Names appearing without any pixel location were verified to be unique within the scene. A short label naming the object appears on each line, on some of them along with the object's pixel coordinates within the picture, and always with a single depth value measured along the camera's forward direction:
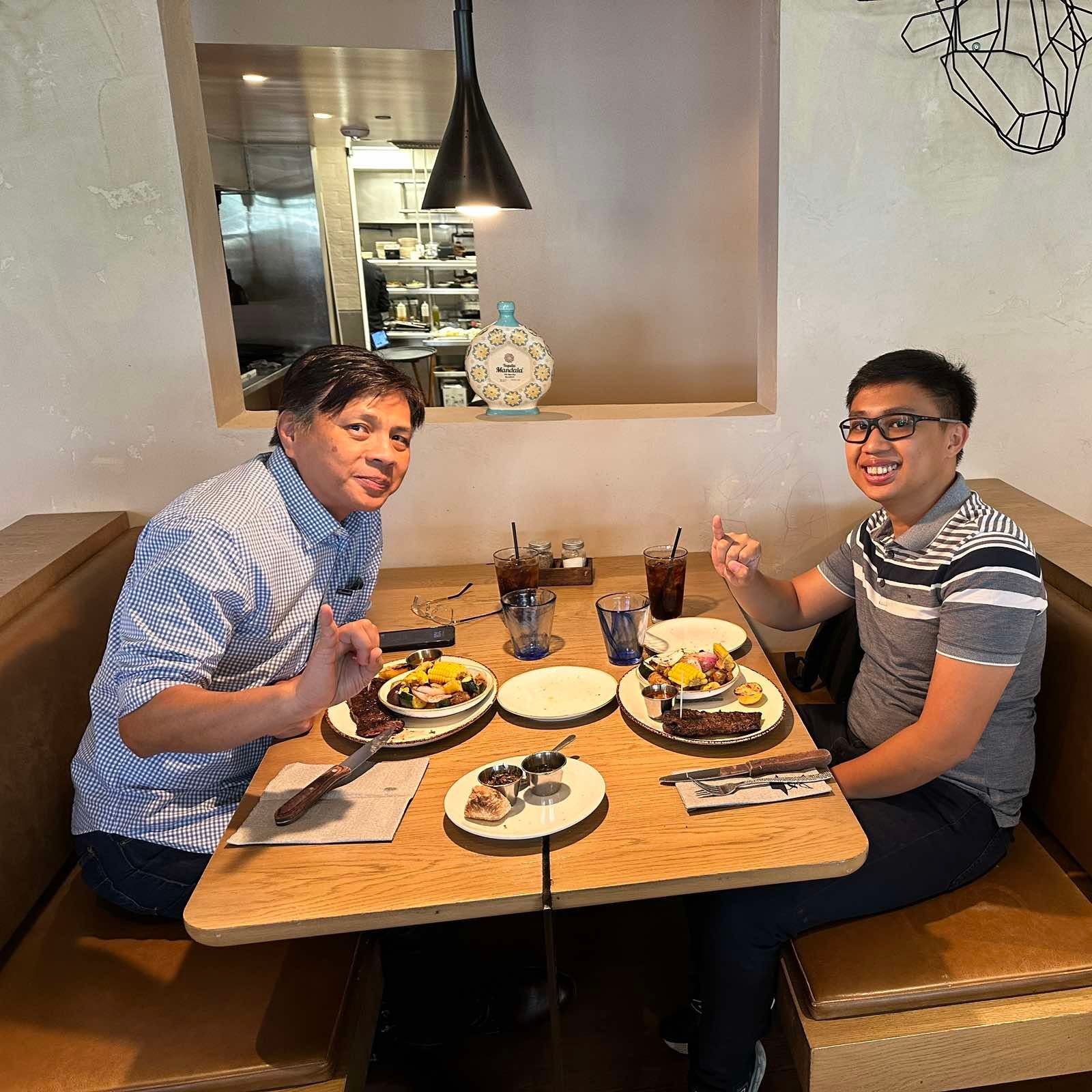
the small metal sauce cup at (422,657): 1.46
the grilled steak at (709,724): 1.21
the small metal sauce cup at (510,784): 1.09
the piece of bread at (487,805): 1.05
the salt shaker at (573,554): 1.91
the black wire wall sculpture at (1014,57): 1.85
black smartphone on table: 1.53
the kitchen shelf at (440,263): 6.85
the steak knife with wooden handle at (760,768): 1.13
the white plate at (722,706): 1.21
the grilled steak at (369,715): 1.28
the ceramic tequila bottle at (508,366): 2.05
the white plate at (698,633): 1.54
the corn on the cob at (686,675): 1.32
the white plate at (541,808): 1.03
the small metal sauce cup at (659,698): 1.28
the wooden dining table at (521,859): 0.94
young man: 1.23
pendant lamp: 1.79
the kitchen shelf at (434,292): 6.89
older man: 1.13
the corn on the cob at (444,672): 1.36
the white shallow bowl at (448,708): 1.28
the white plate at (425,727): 1.25
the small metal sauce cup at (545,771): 1.11
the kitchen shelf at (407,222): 6.93
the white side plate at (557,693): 1.31
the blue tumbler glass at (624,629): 1.46
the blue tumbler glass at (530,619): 1.47
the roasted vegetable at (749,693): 1.30
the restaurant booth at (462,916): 0.98
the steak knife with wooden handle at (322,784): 1.08
